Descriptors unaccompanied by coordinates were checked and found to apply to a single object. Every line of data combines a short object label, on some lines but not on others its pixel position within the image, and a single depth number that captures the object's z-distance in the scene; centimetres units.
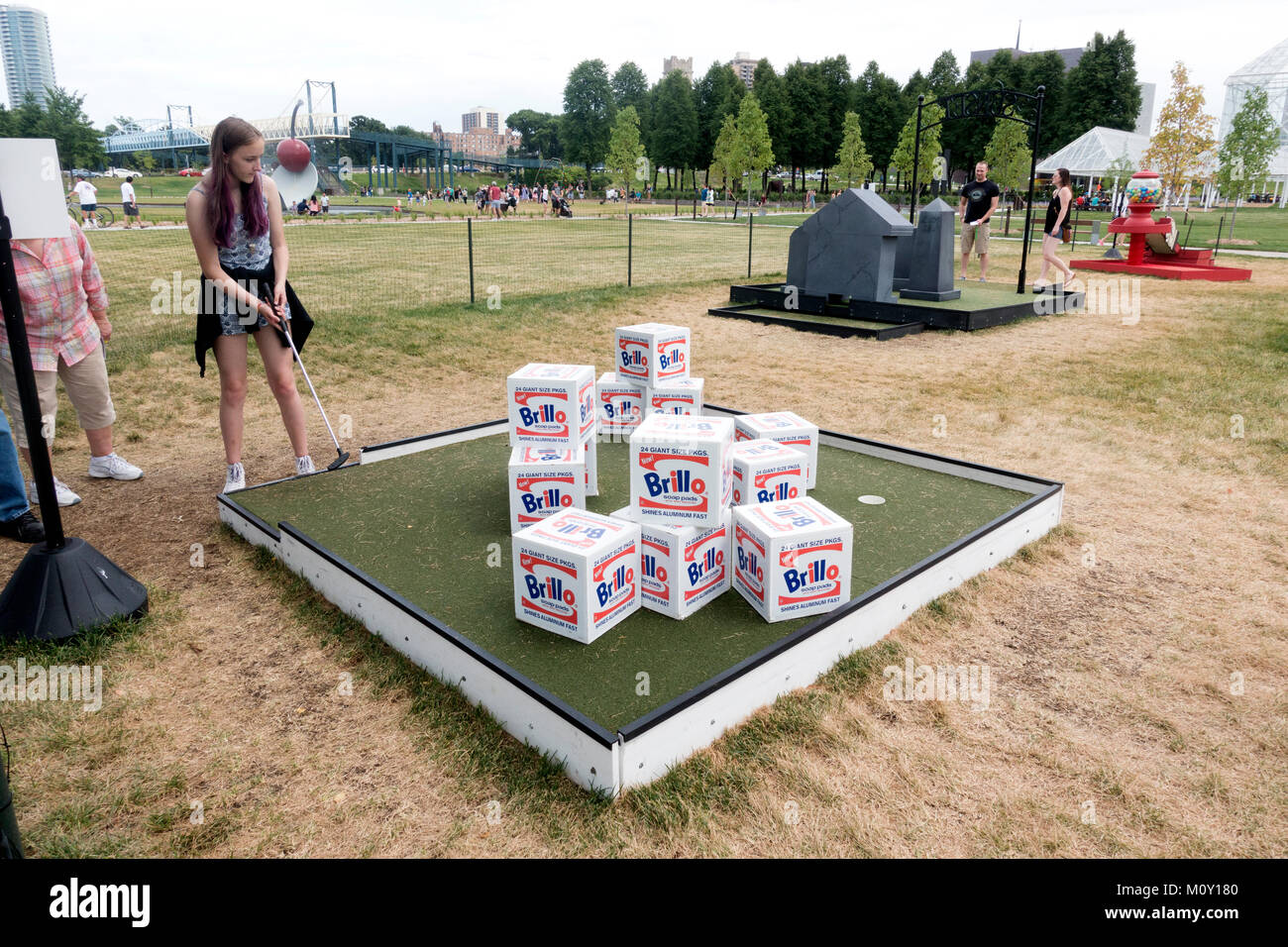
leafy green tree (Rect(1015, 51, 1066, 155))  5694
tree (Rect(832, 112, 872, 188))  5247
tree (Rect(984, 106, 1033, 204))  4438
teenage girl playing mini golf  452
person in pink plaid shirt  470
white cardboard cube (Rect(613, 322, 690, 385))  543
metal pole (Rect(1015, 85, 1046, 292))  1345
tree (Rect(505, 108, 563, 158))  12225
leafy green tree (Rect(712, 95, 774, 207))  5453
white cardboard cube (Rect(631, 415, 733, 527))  354
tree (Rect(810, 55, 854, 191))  6338
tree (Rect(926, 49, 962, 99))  6462
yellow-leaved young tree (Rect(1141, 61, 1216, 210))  2694
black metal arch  1357
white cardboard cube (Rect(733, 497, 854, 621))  342
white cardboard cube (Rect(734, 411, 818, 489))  479
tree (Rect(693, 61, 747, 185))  6669
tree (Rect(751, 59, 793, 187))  6262
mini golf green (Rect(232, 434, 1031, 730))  318
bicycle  2617
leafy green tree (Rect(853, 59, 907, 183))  6253
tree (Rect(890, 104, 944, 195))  4822
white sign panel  316
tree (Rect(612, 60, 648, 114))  8619
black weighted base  360
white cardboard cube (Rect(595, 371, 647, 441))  570
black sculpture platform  1166
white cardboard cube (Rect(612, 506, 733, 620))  350
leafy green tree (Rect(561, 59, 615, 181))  8244
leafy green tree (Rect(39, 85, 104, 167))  4922
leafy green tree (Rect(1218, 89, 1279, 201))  2434
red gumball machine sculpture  1692
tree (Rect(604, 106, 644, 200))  6091
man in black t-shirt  1417
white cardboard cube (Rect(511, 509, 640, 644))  327
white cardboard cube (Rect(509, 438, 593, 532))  428
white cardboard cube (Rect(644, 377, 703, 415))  546
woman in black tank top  1323
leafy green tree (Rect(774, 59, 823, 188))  6284
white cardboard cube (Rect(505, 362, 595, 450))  448
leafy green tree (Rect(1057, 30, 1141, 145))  5303
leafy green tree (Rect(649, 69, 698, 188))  6725
